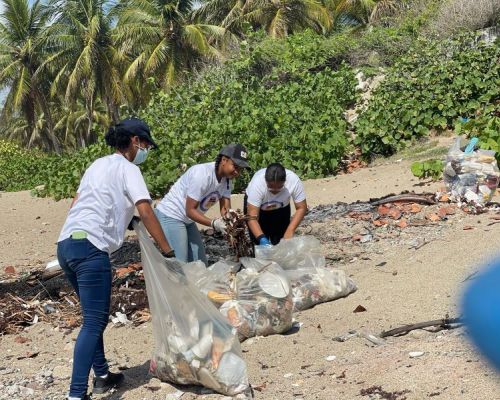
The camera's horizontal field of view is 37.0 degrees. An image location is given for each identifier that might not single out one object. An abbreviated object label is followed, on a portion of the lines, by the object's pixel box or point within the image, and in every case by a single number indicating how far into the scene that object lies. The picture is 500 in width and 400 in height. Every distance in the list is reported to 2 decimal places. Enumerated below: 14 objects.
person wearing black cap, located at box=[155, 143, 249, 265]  4.99
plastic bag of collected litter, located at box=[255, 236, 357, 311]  5.31
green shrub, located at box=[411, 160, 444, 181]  9.88
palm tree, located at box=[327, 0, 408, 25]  28.09
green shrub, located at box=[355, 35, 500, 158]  13.03
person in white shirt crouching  5.45
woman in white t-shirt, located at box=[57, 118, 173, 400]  3.79
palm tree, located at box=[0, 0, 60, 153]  33.03
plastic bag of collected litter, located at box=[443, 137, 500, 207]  7.70
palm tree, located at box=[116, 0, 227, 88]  27.44
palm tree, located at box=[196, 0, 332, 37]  27.58
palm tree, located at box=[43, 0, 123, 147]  30.55
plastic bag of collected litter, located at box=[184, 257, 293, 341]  4.70
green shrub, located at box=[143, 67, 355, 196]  12.73
